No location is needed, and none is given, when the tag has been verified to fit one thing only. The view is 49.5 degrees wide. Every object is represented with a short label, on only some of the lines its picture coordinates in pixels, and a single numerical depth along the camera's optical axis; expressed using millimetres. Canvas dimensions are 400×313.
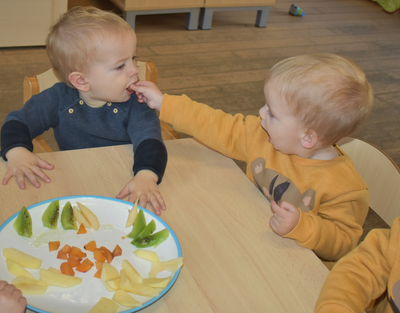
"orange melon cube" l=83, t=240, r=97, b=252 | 826
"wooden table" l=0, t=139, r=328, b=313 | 768
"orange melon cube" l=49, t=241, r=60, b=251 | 819
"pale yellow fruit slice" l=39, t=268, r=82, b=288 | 741
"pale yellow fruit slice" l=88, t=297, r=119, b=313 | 702
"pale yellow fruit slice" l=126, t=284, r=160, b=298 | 731
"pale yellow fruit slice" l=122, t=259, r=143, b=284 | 764
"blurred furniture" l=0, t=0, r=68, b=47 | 3018
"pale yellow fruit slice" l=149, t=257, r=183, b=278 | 785
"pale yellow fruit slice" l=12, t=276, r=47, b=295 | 724
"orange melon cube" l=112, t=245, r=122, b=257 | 826
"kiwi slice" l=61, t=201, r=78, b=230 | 869
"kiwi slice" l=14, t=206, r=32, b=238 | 827
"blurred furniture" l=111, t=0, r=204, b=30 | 3463
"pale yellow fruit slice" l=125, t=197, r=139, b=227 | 890
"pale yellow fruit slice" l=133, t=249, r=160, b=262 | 824
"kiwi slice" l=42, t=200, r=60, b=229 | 864
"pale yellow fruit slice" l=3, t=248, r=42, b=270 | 770
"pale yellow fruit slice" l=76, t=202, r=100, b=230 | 880
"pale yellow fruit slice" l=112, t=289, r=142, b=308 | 711
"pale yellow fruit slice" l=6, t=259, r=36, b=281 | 753
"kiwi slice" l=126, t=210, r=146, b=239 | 873
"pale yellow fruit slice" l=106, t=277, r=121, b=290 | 742
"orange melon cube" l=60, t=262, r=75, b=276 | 770
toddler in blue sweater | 997
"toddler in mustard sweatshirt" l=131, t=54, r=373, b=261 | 998
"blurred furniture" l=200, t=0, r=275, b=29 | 3831
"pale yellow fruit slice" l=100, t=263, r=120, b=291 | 748
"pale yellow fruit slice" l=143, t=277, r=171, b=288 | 745
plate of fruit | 729
